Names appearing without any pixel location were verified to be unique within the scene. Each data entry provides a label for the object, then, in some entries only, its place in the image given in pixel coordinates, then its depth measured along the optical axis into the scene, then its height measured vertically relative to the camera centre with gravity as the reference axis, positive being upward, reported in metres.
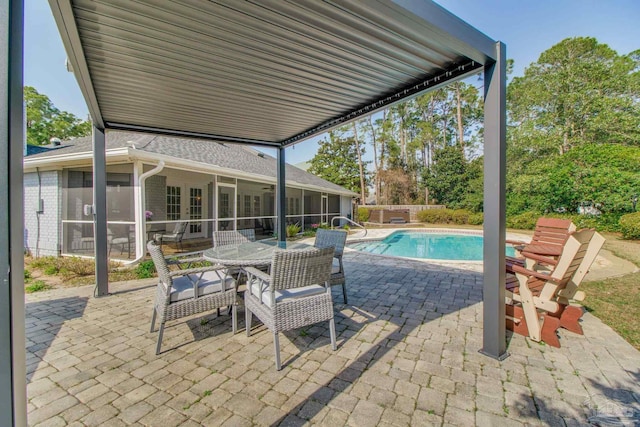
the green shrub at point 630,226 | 10.21 -0.52
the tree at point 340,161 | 26.41 +4.82
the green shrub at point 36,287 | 4.82 -1.33
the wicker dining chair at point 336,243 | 3.87 -0.51
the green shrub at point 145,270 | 5.73 -1.22
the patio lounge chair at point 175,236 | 7.80 -0.69
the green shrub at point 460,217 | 19.80 -0.38
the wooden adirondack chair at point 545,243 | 3.48 -0.46
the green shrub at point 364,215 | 21.23 -0.25
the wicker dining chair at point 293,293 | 2.59 -0.84
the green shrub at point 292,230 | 11.18 -0.76
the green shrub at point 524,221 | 15.94 -0.53
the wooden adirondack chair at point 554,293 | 2.81 -0.90
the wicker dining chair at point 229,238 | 4.63 -0.45
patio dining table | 3.10 -0.53
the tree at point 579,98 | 15.33 +6.81
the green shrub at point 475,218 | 19.11 -0.44
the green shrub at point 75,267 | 5.94 -1.22
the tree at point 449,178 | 21.95 +2.70
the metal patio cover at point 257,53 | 2.15 +1.55
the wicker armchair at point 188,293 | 2.79 -0.86
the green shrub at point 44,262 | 6.50 -1.20
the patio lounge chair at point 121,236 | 7.17 -0.62
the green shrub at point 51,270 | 5.96 -1.26
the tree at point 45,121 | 19.85 +6.65
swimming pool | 10.52 -1.47
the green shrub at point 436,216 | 20.06 -0.31
